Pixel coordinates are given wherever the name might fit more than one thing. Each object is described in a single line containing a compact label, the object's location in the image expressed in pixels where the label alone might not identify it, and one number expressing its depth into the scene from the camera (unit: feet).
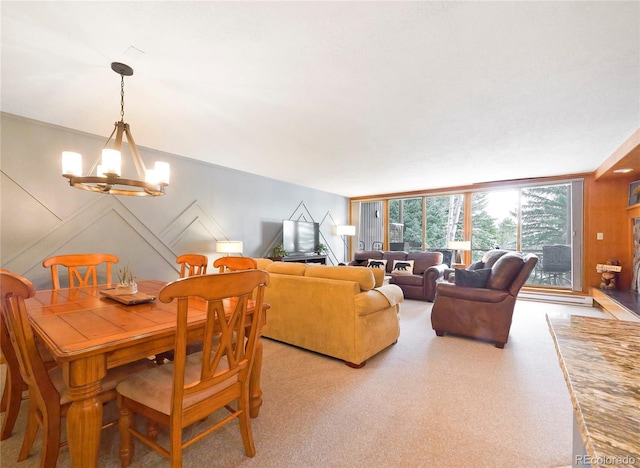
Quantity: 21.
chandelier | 6.48
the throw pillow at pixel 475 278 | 11.02
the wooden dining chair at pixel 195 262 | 8.63
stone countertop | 1.42
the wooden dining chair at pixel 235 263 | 7.30
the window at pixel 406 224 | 24.44
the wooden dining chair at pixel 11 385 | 4.90
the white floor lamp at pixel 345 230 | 24.57
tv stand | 18.96
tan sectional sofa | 8.50
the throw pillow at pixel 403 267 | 18.76
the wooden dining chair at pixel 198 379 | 3.86
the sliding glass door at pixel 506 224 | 18.30
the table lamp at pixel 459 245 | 20.01
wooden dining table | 3.79
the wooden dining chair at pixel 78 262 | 7.84
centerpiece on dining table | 6.64
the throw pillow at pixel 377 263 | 19.48
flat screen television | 19.22
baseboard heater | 16.87
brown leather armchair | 10.28
